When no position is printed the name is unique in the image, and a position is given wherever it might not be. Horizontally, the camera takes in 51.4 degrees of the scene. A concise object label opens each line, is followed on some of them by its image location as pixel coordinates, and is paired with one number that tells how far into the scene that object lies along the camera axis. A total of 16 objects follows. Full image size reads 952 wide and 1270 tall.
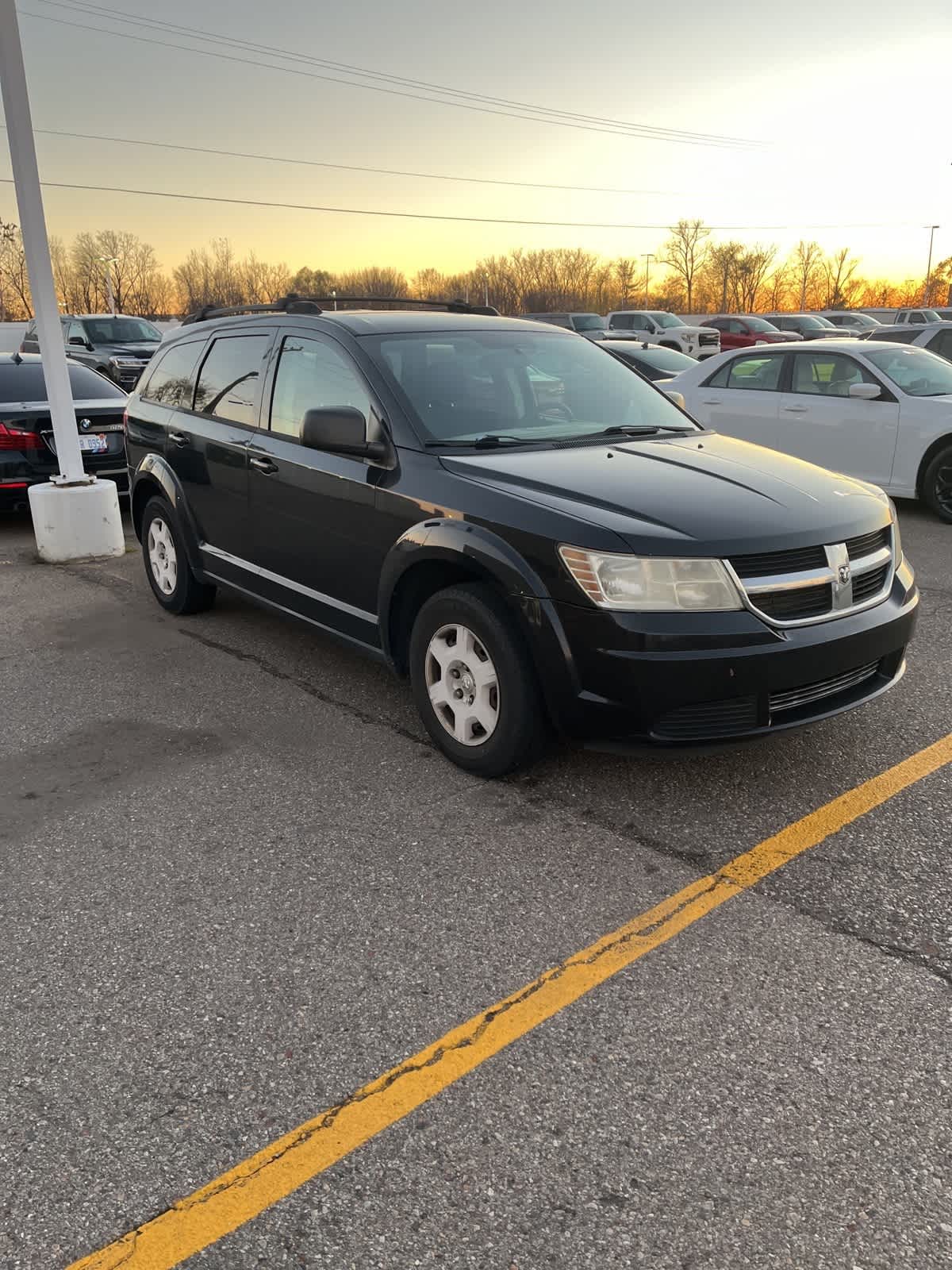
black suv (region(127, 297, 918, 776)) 3.27
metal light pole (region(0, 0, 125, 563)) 7.11
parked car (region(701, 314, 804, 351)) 28.50
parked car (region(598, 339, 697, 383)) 16.31
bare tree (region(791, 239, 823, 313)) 101.12
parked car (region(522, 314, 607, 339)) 29.17
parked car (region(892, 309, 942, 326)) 30.73
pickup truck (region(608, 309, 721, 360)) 27.14
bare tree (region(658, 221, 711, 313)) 102.44
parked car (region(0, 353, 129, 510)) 8.48
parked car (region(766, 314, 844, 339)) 29.02
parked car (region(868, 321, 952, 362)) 11.68
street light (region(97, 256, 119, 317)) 62.24
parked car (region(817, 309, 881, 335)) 33.84
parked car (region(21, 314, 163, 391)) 18.44
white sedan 8.73
